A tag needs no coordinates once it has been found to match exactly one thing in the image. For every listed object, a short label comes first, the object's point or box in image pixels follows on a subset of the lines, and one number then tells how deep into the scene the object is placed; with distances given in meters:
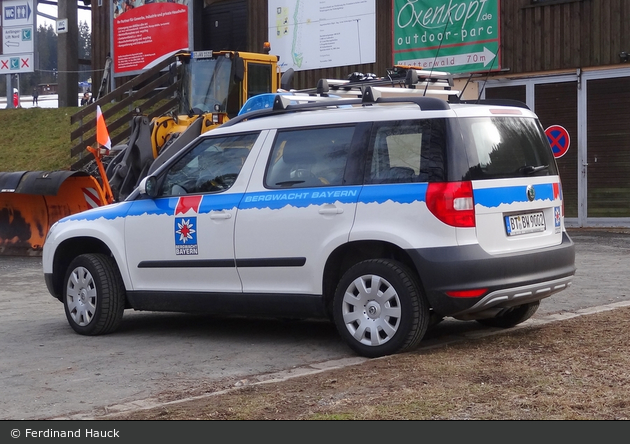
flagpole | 14.22
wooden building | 19.08
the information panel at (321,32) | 24.17
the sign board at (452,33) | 21.00
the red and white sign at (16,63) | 36.12
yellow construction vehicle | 15.00
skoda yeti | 6.82
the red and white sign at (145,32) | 28.94
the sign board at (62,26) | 31.86
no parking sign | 16.03
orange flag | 14.20
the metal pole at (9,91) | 36.16
